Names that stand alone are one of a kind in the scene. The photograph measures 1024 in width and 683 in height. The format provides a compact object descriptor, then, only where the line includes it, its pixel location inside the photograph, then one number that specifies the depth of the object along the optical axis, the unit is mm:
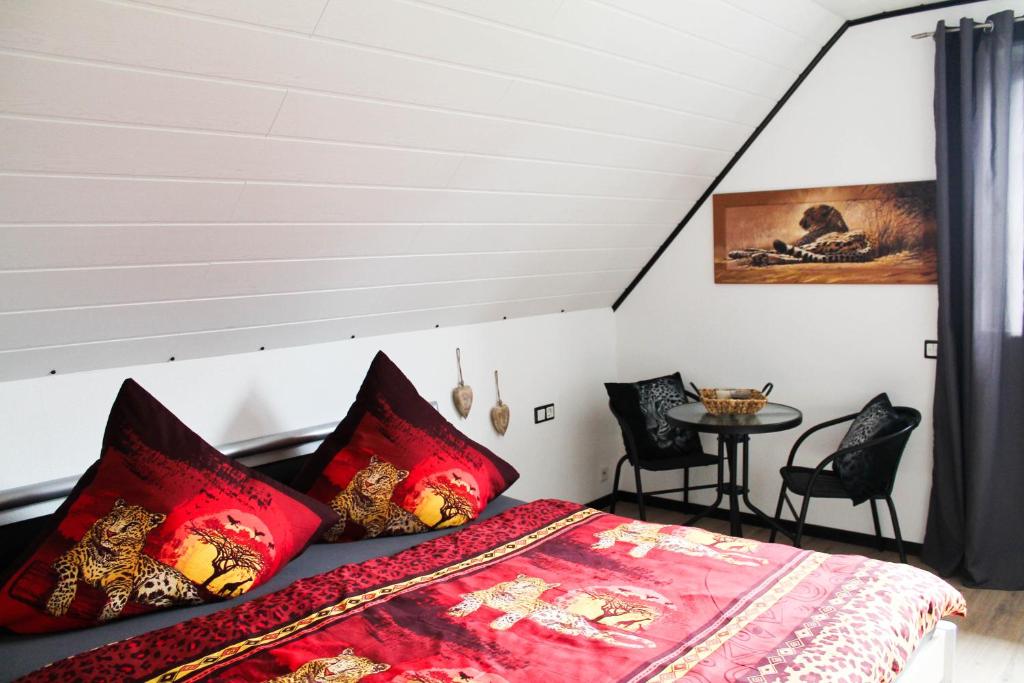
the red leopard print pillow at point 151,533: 2258
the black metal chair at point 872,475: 3584
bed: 1922
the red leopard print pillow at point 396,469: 2893
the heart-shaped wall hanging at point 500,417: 4109
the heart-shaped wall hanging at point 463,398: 3898
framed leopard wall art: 3809
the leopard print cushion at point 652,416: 4316
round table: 3660
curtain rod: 3438
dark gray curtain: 3457
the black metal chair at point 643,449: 4215
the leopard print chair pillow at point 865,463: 3646
